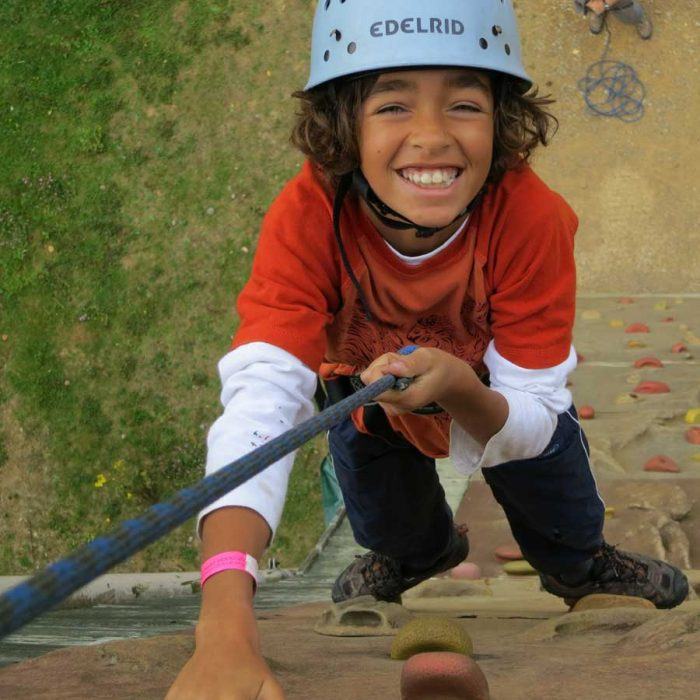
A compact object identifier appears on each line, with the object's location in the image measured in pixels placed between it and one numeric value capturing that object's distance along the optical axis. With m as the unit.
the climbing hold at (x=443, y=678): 1.60
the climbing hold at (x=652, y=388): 5.68
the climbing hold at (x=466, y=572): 4.18
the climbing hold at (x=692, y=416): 5.29
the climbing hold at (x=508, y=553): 4.27
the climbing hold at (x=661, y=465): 4.88
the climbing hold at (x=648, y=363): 6.04
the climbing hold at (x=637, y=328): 6.61
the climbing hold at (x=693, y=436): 5.07
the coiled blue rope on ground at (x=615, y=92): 8.22
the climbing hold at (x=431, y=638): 1.99
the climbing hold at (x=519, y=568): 4.17
